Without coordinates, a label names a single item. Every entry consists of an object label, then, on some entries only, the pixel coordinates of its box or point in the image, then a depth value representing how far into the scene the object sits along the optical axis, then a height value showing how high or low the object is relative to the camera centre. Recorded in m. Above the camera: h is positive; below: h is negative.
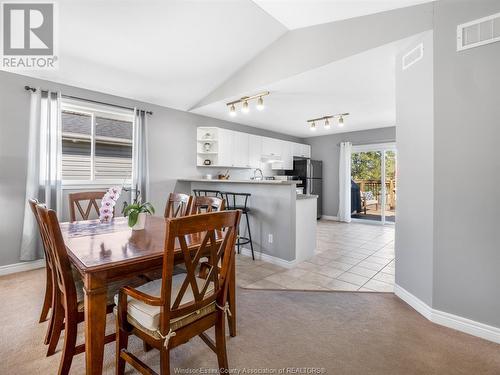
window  3.58 +0.63
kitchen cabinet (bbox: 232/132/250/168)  5.34 +0.77
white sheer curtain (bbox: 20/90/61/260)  3.11 +0.29
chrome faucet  6.24 +0.30
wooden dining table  1.26 -0.40
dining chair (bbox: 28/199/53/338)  1.80 -0.92
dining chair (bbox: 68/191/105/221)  2.58 -0.14
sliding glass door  6.36 +0.11
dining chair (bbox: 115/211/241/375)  1.17 -0.62
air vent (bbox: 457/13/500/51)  1.83 +1.15
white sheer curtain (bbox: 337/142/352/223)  6.80 +0.21
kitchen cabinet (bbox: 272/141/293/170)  6.68 +0.79
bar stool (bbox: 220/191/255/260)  3.73 -0.27
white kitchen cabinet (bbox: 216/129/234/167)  5.00 +0.75
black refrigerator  6.88 +0.32
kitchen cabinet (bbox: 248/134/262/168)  5.73 +0.81
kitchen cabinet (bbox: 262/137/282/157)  6.13 +0.98
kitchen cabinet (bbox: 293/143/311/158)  7.16 +1.04
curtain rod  3.12 +1.19
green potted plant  1.98 -0.23
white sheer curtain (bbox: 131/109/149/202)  4.02 +0.43
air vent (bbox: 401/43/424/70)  2.22 +1.19
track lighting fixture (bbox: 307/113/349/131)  4.97 +1.40
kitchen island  3.36 -0.49
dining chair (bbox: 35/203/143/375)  1.36 -0.60
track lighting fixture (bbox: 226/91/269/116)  3.73 +1.34
